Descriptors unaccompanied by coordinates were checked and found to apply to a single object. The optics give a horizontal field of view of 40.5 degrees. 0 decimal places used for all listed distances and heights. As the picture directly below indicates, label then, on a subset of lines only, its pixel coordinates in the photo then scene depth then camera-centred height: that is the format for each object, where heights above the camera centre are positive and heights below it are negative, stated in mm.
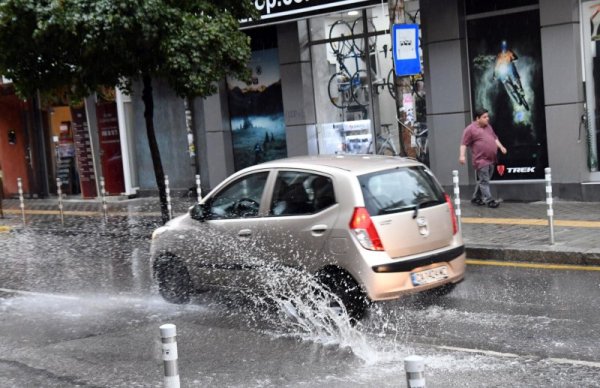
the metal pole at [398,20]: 12398 +1589
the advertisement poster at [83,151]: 23594 -78
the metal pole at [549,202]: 10484 -1156
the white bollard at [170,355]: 4676 -1235
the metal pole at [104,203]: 17781 -1229
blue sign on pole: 11969 +1087
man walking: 14656 -543
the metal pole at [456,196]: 11383 -1065
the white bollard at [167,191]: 15420 -926
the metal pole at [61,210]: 18022 -1322
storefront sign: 16125 +2522
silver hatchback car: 7457 -954
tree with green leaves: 13555 +1760
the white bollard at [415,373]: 3329 -1021
